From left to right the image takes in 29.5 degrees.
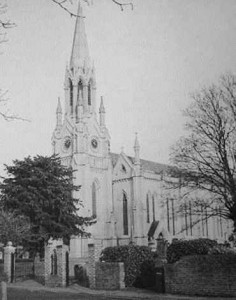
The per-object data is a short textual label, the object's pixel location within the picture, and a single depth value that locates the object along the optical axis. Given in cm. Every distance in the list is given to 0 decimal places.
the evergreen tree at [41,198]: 3531
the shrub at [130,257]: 1952
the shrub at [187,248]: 1906
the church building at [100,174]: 6003
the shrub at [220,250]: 1711
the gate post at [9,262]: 2556
